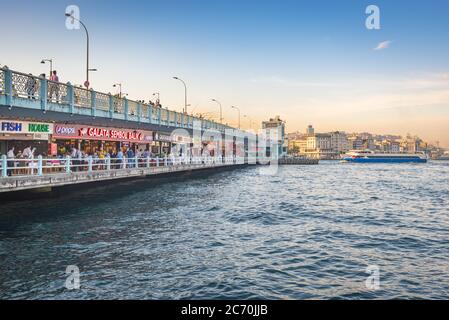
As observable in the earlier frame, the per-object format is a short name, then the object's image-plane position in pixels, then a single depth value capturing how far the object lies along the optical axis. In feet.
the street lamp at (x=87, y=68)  107.81
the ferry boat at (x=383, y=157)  529.04
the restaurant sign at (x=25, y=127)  97.54
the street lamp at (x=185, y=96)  204.72
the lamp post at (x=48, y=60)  125.39
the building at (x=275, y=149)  413.14
